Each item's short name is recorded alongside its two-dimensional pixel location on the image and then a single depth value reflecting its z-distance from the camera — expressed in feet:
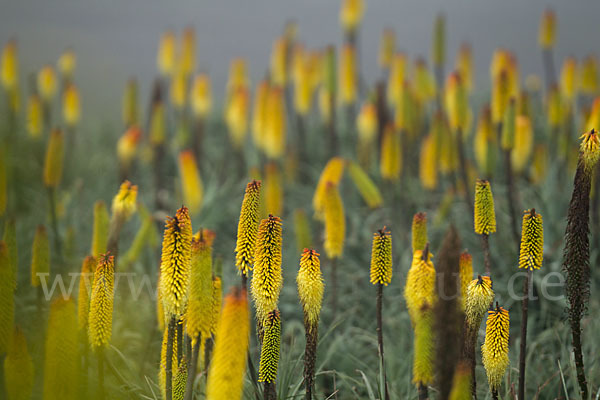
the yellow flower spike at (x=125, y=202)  12.91
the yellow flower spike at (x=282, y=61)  31.45
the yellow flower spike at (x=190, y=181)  19.83
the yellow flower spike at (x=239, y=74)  34.63
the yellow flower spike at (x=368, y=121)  29.40
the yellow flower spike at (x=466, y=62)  33.53
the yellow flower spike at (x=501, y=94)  18.74
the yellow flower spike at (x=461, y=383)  7.18
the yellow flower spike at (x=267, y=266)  8.82
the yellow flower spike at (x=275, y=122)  23.43
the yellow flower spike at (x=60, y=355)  8.05
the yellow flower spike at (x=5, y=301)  9.22
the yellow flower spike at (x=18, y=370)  8.99
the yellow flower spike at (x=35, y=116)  27.40
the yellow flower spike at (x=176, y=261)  8.66
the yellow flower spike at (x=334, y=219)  13.44
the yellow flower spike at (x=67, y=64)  35.55
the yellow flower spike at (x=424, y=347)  8.44
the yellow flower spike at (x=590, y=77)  27.76
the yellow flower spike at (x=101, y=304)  9.04
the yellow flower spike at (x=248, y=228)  9.15
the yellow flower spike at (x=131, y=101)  30.12
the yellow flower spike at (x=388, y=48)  36.06
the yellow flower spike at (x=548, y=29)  27.32
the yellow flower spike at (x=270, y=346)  8.92
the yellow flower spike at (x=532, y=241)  9.68
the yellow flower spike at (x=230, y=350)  7.07
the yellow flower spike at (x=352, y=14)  30.81
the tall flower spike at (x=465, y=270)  10.21
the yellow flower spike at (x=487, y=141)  18.24
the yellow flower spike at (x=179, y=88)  34.63
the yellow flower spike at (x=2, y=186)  12.77
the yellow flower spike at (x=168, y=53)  34.86
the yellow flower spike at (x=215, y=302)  10.03
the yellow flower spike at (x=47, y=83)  33.40
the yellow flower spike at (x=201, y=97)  34.81
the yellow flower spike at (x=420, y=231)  11.46
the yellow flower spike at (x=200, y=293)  8.54
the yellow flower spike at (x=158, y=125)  25.67
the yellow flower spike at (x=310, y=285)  9.33
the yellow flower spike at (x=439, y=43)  26.32
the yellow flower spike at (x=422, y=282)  9.77
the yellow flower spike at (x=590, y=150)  9.75
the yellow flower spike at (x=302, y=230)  18.34
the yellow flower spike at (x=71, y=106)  30.45
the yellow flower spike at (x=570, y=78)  28.37
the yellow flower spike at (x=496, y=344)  9.02
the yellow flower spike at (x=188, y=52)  33.01
